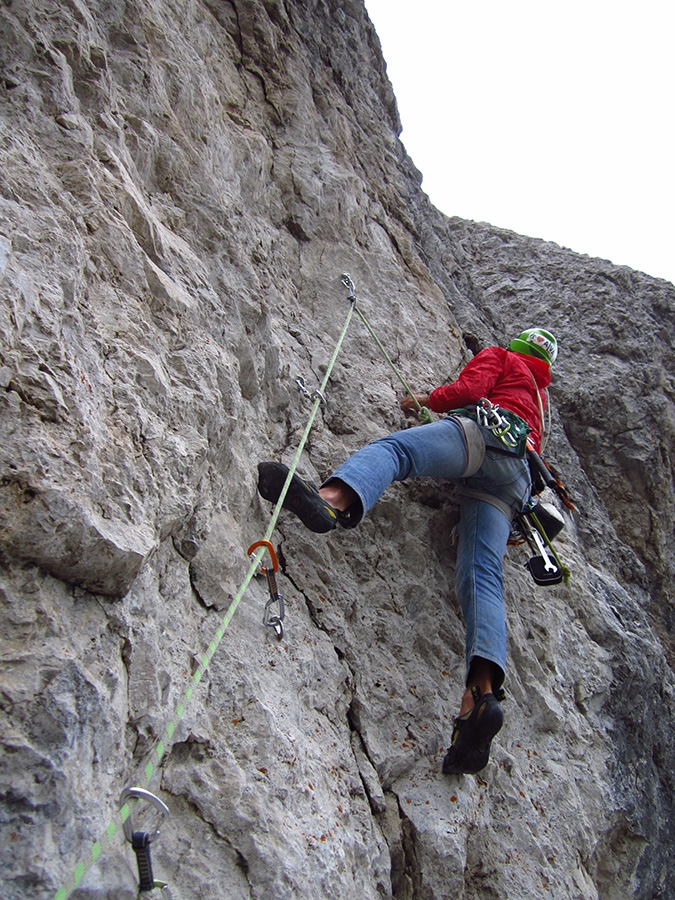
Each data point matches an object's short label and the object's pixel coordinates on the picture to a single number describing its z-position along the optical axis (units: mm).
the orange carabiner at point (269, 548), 2487
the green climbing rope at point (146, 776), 1521
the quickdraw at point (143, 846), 1705
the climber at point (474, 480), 2832
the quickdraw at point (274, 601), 2666
